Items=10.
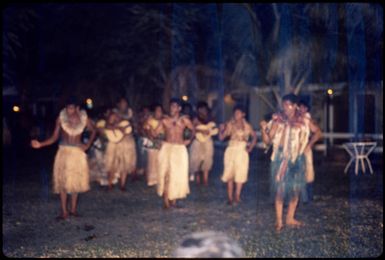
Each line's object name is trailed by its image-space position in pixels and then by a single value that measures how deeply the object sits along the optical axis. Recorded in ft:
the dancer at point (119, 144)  33.60
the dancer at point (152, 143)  32.60
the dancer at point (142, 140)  36.24
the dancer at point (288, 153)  22.82
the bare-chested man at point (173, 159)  26.68
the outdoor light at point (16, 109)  90.27
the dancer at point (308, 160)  25.13
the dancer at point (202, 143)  35.83
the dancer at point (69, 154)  24.30
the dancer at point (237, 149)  28.30
